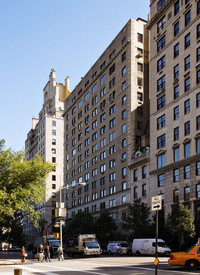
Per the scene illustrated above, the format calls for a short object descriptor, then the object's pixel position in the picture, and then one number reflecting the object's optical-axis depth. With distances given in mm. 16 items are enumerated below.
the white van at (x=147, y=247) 42500
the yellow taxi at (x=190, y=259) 24531
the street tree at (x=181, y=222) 45156
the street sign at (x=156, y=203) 16005
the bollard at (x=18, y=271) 12957
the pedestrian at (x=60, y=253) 38906
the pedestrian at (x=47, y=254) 38375
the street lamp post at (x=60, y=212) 40344
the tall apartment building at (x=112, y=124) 70312
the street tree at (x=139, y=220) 52500
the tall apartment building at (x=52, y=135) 127188
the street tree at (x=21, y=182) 38312
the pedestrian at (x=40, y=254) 38031
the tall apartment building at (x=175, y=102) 50812
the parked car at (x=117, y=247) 51750
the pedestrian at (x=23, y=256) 36781
